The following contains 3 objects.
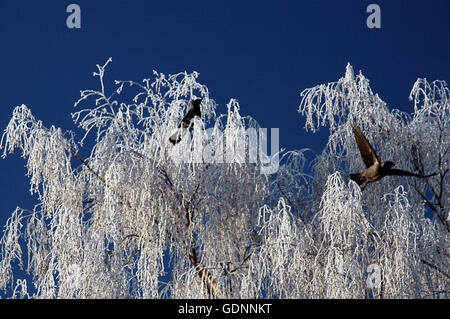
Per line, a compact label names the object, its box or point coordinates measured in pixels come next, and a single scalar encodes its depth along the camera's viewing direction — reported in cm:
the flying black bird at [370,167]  1105
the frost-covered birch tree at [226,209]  986
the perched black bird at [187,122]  1084
